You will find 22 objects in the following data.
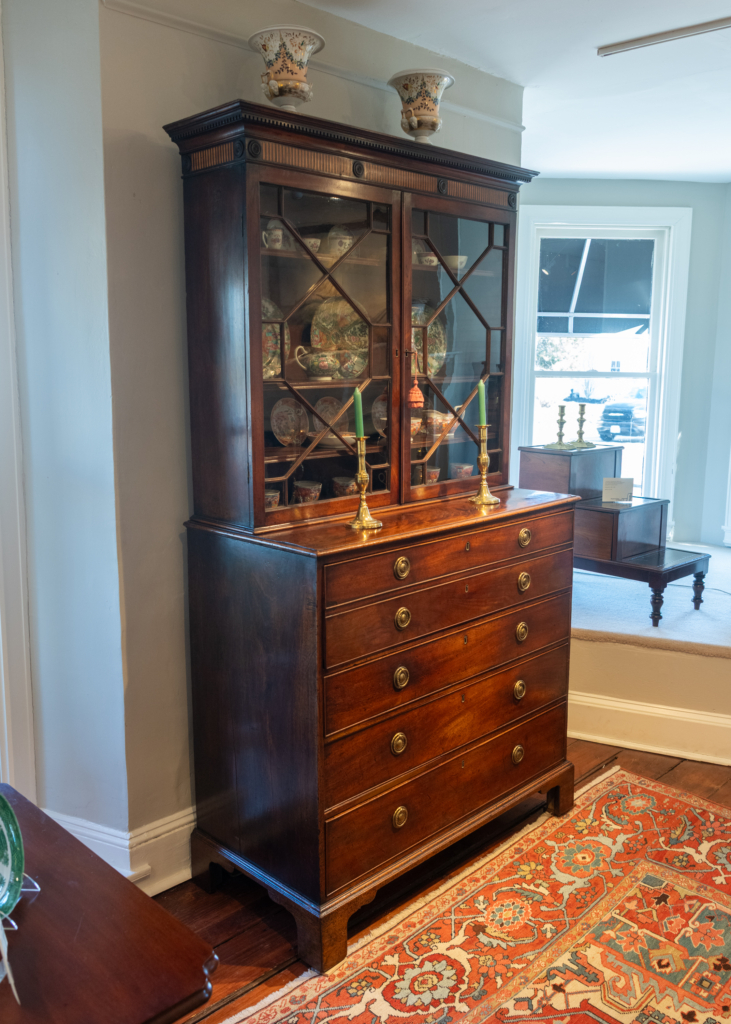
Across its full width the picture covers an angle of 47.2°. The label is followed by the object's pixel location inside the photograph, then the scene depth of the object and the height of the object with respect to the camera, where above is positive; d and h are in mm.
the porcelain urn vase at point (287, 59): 2008 +761
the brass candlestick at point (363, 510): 2100 -333
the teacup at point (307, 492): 2146 -294
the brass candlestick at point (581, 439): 3869 -274
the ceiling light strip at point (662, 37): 2498 +1049
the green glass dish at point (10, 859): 1114 -644
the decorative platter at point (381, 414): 2309 -100
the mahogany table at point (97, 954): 1007 -742
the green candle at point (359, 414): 2100 -91
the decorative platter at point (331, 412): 2178 -91
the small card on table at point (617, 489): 3699 -479
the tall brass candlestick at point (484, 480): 2439 -296
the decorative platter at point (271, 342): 2021 +82
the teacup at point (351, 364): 2205 +35
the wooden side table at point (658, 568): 3428 -784
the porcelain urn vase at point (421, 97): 2318 +779
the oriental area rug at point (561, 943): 1921 -1418
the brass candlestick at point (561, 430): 3867 -237
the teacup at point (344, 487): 2238 -293
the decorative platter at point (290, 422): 2080 -115
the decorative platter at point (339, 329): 2133 +123
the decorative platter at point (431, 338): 2364 +112
